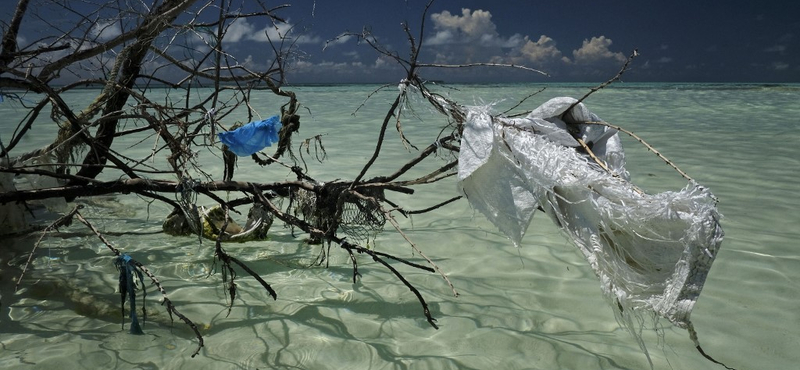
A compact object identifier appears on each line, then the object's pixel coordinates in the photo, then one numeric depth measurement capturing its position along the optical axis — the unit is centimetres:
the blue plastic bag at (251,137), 235
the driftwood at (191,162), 212
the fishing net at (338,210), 240
